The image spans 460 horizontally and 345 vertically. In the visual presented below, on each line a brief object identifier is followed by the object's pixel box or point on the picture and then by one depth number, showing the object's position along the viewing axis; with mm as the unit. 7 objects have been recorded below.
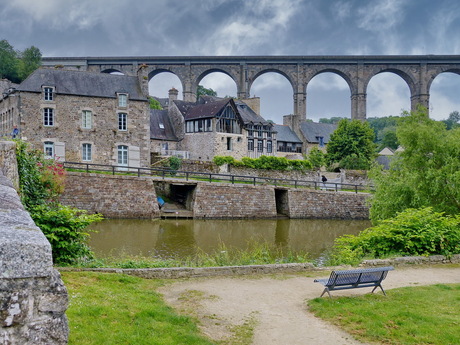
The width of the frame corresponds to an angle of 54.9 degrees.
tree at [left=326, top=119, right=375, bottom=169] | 37031
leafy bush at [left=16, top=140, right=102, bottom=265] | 7445
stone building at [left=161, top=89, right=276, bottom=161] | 32031
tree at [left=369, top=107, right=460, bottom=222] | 14758
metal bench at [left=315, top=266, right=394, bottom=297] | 6293
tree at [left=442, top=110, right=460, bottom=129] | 104875
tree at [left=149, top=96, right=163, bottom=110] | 46062
